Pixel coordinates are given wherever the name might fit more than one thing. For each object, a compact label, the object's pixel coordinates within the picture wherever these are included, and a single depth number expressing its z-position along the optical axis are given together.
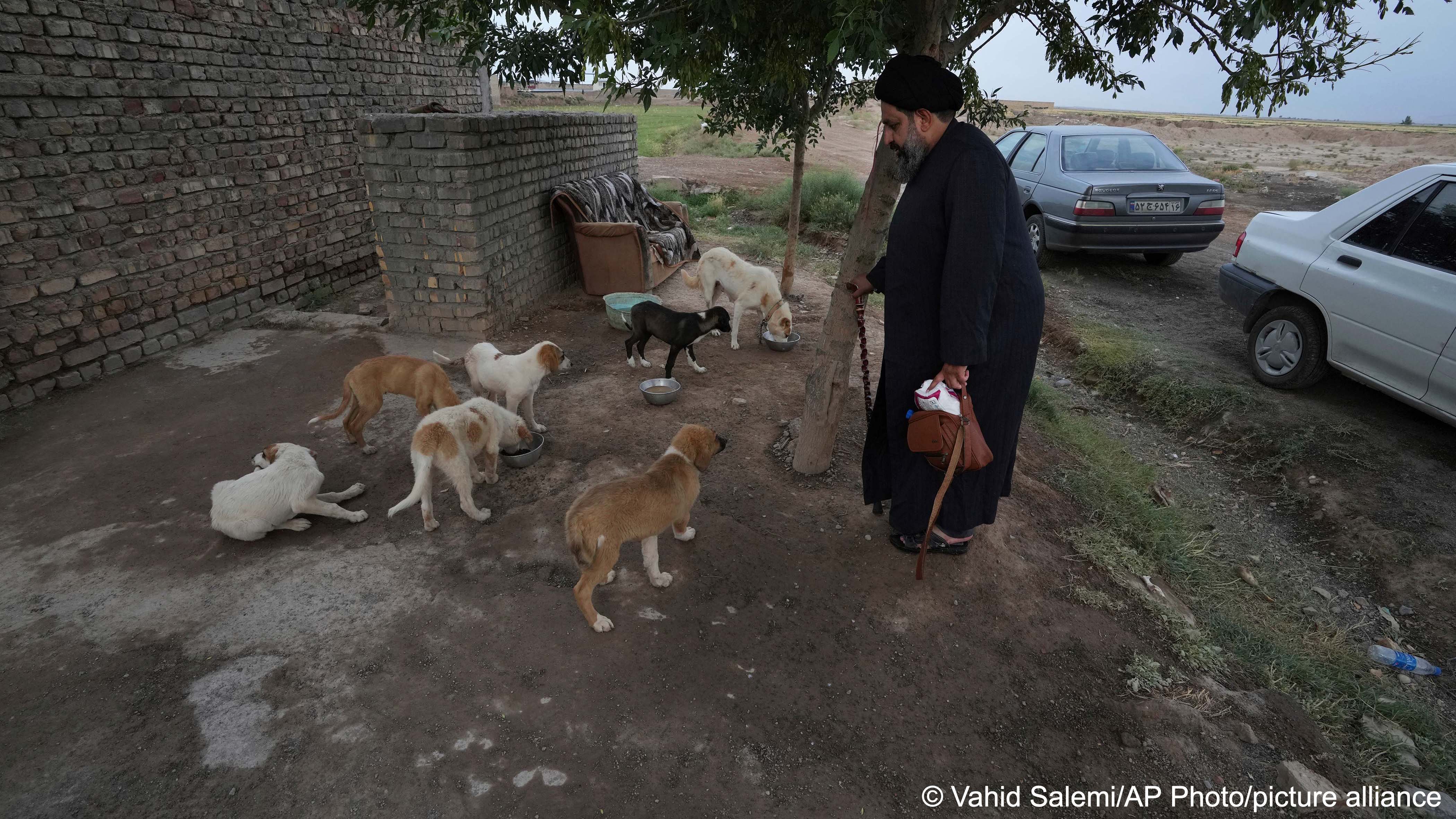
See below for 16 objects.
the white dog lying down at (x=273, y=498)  3.35
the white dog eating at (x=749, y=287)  6.30
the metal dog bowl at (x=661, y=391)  5.09
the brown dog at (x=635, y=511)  2.81
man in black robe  2.60
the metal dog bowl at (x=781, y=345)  6.32
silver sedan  8.30
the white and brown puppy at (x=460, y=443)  3.46
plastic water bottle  3.33
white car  4.42
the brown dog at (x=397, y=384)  4.14
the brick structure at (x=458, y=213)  5.74
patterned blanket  7.79
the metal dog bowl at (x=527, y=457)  4.21
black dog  5.39
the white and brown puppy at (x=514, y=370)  4.46
